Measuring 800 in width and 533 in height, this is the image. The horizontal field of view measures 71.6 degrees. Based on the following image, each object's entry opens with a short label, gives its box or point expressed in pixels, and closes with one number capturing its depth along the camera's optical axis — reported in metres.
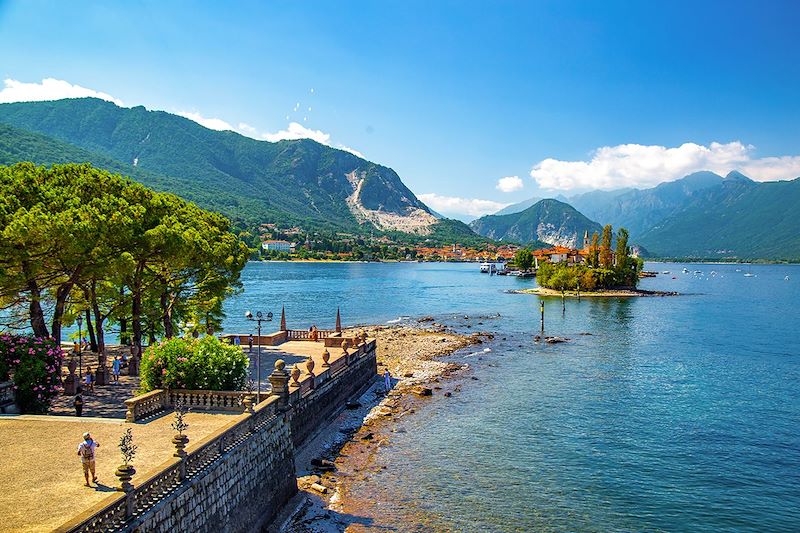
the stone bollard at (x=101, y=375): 27.22
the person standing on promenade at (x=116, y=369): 28.20
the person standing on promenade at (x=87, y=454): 12.59
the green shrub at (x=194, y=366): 20.11
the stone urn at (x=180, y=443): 13.02
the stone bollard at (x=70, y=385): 24.89
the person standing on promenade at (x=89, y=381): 25.69
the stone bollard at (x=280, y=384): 20.34
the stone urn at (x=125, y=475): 10.94
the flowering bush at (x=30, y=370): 19.80
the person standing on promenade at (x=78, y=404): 20.66
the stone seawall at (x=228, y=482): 11.27
